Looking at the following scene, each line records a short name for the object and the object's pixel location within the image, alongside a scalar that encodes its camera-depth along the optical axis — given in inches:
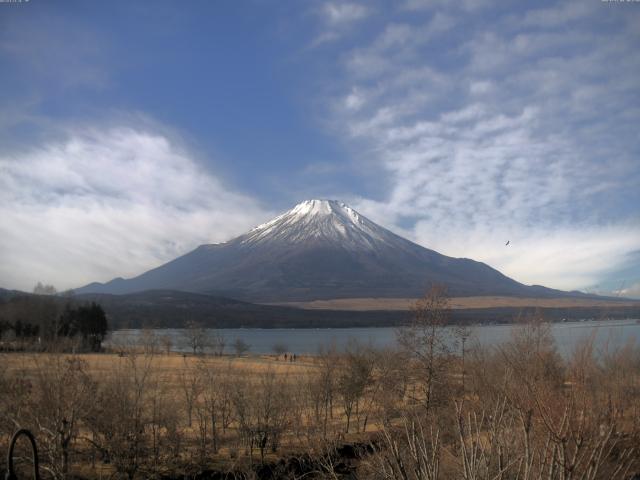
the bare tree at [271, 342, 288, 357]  2923.2
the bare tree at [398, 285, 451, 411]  809.5
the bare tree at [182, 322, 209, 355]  3024.1
